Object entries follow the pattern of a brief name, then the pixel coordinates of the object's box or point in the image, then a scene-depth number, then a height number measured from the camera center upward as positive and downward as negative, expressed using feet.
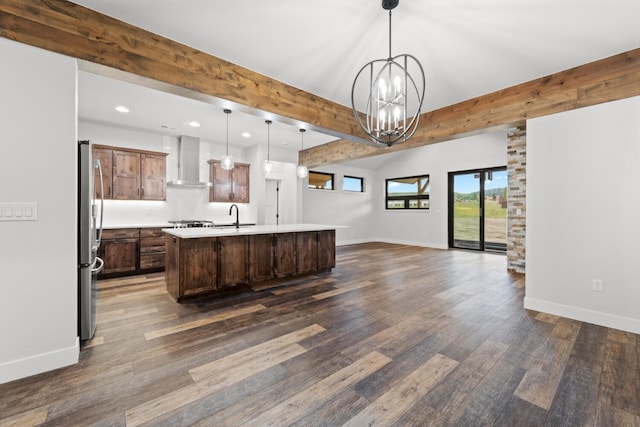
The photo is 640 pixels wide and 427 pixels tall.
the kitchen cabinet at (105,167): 15.53 +2.67
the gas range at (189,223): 17.48 -0.80
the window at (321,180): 27.54 +3.37
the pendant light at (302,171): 16.57 +2.56
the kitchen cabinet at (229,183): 19.83 +2.24
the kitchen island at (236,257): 11.17 -2.20
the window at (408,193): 29.17 +2.26
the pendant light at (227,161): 14.19 +2.73
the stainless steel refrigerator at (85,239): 7.64 -0.80
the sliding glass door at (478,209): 23.68 +0.26
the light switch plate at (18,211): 6.20 +0.01
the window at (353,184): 30.48 +3.33
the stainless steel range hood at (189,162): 18.52 +3.53
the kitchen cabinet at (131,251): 14.80 -2.31
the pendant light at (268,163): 15.90 +3.01
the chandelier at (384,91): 6.73 +5.36
